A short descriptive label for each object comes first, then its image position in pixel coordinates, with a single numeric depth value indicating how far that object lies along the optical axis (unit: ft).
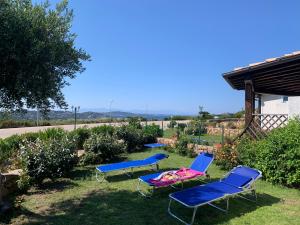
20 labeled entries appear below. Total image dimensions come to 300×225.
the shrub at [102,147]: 29.77
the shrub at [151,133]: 39.99
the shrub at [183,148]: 32.32
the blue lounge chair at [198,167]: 19.01
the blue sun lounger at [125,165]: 23.13
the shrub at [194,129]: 55.50
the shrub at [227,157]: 24.92
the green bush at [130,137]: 36.66
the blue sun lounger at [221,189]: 14.45
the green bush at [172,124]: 69.80
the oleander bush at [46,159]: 20.43
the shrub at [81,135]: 34.61
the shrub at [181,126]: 61.72
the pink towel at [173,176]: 18.41
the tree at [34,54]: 11.39
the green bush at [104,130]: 36.47
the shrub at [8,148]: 23.83
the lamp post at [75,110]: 46.13
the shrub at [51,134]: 30.61
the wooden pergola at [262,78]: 22.71
